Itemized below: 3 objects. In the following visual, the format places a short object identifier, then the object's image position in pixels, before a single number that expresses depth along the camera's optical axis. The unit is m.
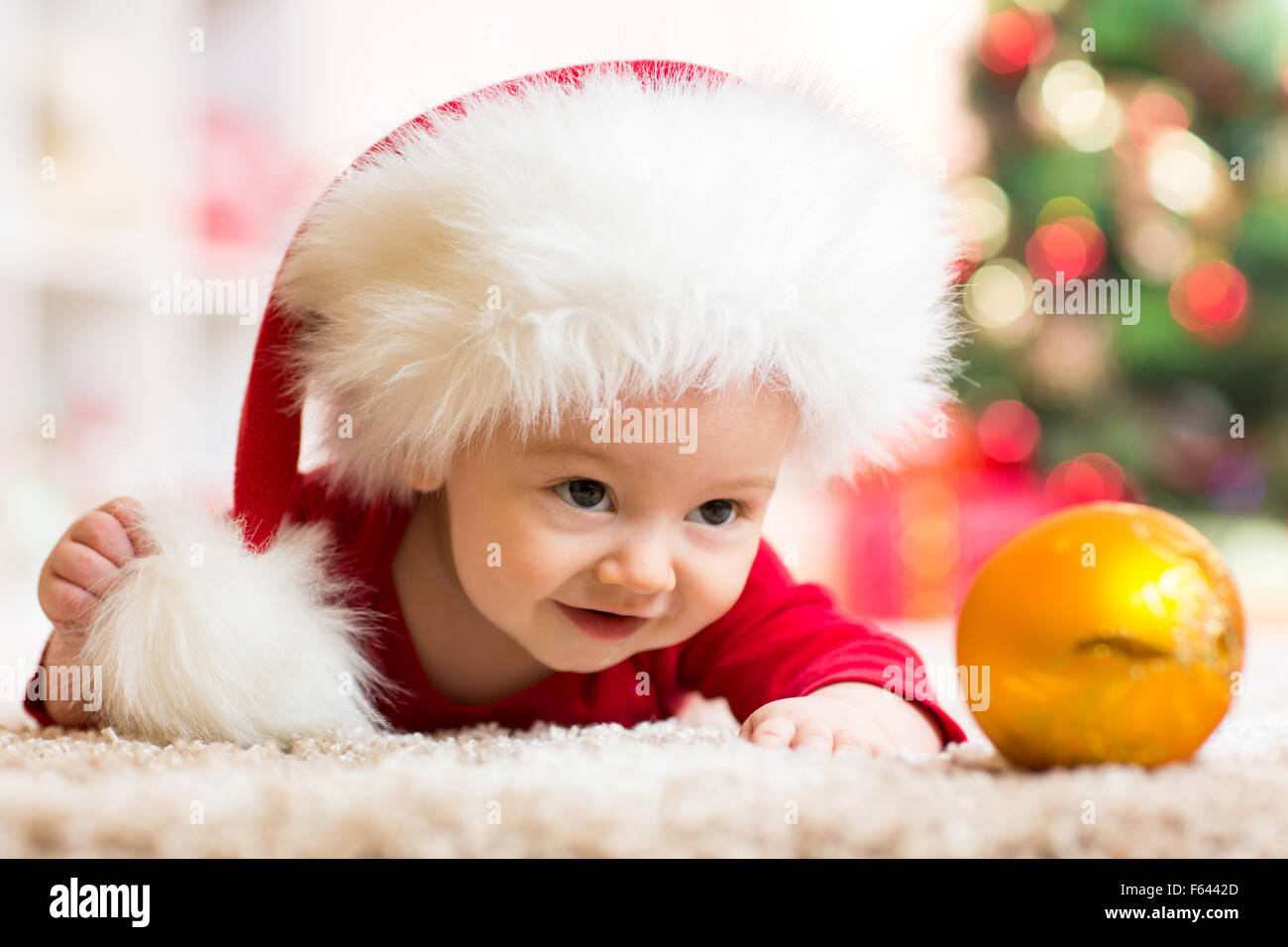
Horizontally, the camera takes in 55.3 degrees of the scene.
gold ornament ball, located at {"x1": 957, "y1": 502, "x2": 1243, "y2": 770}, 0.62
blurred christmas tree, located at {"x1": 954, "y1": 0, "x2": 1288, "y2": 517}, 2.38
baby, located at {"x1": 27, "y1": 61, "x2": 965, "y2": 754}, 0.77
